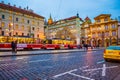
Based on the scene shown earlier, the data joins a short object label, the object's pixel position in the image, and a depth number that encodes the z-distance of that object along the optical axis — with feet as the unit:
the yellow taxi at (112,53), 20.40
